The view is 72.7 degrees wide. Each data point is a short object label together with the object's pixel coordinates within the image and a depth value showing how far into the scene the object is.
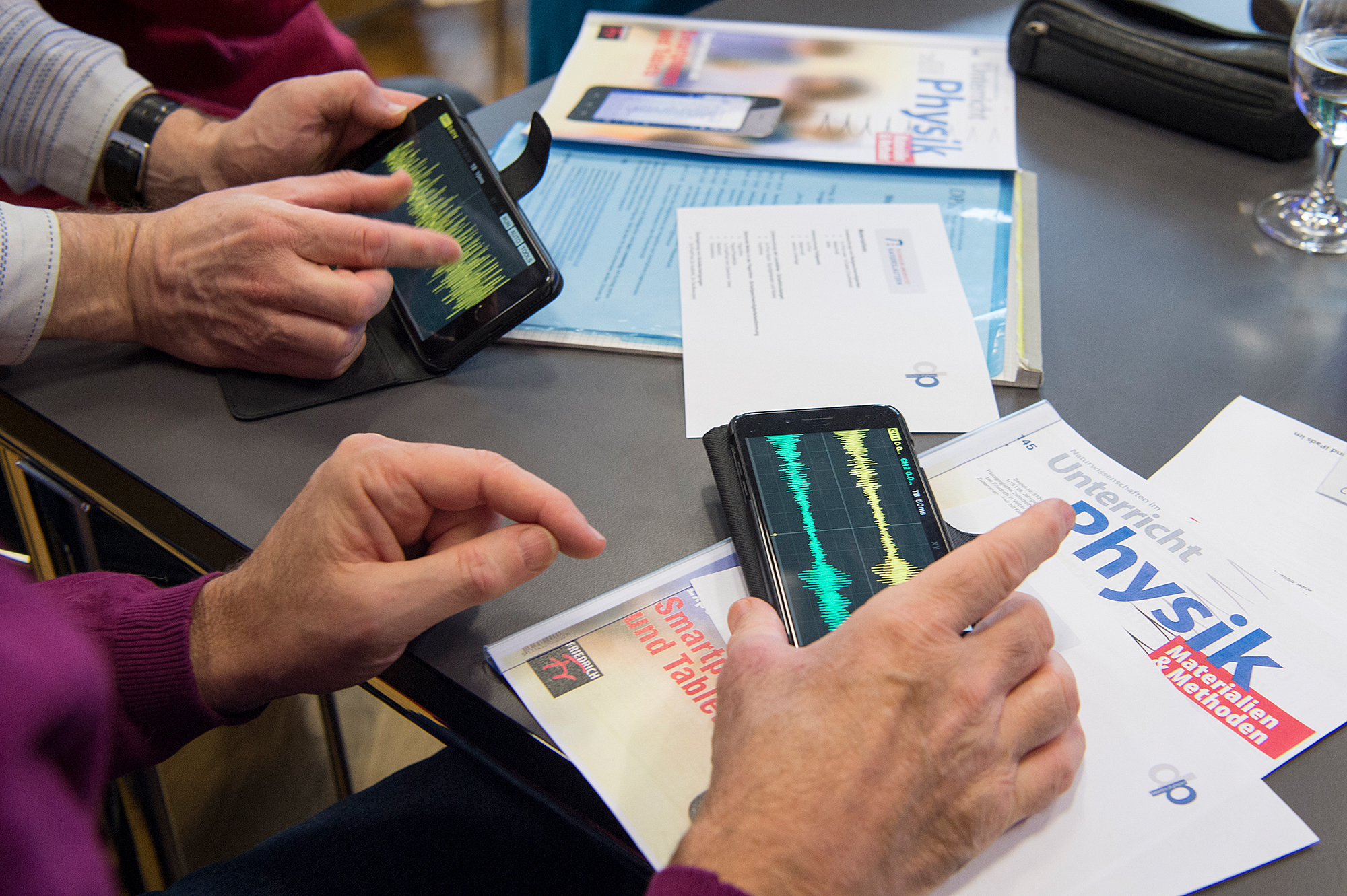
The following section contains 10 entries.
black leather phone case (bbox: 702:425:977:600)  0.53
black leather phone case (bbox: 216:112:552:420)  0.68
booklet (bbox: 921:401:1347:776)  0.48
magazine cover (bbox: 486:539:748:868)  0.46
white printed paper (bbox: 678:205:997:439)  0.66
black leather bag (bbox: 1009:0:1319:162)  0.85
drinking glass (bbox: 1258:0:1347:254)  0.71
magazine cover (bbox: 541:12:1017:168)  0.91
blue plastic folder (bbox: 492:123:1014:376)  0.74
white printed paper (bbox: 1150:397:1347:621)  0.56
